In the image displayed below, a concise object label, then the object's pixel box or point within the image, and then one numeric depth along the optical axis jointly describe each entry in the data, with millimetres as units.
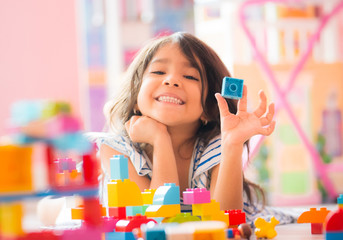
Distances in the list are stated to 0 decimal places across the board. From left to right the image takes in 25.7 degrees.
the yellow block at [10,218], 801
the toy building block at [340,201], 1012
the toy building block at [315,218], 1138
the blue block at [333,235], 929
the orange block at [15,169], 791
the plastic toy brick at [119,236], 1002
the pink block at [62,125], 790
